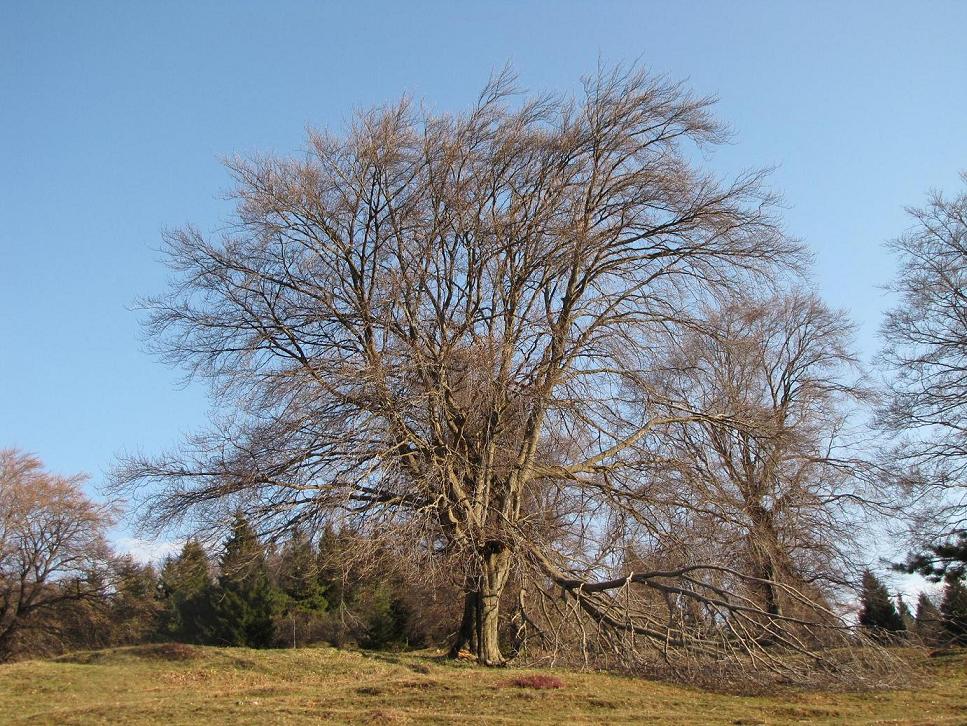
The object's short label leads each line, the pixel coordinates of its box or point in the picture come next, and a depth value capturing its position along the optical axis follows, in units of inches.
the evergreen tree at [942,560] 804.6
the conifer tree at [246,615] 1277.1
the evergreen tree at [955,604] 854.2
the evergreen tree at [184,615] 1393.9
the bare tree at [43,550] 1375.5
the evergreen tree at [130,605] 1408.1
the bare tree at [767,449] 598.2
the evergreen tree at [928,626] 791.1
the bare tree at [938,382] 794.2
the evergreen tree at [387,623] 1266.0
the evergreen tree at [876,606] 837.2
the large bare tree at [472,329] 533.0
